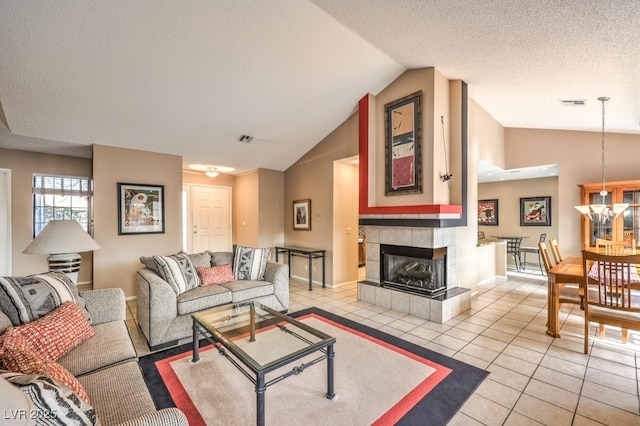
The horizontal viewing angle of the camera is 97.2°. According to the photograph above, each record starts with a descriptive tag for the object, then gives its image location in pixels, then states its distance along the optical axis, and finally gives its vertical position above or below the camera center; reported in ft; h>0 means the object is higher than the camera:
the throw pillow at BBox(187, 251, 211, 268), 12.02 -2.02
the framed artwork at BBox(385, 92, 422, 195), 12.91 +3.15
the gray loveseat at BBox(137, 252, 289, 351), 9.12 -3.20
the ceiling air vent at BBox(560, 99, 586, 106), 12.45 +4.87
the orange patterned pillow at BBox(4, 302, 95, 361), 5.27 -2.40
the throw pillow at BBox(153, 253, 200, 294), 10.29 -2.23
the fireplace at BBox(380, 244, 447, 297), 12.56 -2.73
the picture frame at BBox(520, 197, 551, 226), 23.24 -0.04
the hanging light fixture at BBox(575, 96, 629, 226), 12.42 +0.01
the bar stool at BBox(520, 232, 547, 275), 22.29 -3.21
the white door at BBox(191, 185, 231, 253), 21.38 -0.41
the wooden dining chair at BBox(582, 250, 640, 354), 8.11 -2.52
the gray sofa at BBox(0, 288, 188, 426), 4.22 -3.02
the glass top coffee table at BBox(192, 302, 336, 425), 5.78 -3.24
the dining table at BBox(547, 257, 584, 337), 9.65 -2.63
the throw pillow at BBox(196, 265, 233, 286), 11.48 -2.58
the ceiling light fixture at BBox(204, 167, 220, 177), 18.66 +2.78
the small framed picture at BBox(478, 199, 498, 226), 26.32 -0.11
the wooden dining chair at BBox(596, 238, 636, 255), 12.36 -1.70
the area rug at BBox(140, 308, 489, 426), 6.22 -4.48
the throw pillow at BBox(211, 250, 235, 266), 12.71 -2.08
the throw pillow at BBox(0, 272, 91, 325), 5.97 -1.87
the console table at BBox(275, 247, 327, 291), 16.85 -2.60
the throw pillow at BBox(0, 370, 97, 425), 2.82 -1.96
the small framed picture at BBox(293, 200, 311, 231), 18.72 -0.19
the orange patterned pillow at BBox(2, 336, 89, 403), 3.86 -2.12
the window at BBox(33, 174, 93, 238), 15.72 +0.85
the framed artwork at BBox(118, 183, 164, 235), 14.76 +0.24
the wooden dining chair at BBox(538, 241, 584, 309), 9.90 -3.07
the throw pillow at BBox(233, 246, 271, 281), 12.47 -2.27
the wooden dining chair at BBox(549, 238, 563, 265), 12.71 -1.89
